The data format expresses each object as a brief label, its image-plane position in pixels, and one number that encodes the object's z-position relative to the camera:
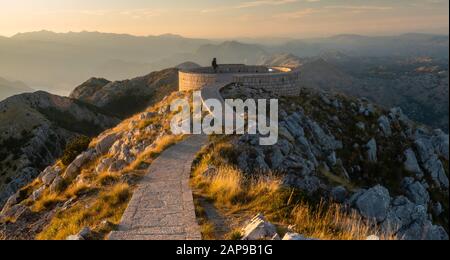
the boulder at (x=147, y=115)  36.30
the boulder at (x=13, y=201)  28.15
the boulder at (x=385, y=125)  52.79
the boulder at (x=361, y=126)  49.95
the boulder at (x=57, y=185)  22.28
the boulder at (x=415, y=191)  43.12
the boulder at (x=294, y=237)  8.12
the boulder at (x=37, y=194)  23.99
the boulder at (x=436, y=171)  50.94
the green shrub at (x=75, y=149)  32.16
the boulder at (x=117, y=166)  20.89
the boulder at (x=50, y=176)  28.02
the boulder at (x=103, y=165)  23.27
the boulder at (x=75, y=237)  9.60
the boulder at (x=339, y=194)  21.43
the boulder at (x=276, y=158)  22.06
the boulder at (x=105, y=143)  30.80
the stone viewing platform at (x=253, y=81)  47.72
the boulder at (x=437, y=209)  44.19
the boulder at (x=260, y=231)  9.17
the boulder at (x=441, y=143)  60.66
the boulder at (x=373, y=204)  21.17
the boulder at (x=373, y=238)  8.47
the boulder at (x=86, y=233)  10.07
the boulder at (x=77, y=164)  25.69
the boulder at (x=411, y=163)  48.19
